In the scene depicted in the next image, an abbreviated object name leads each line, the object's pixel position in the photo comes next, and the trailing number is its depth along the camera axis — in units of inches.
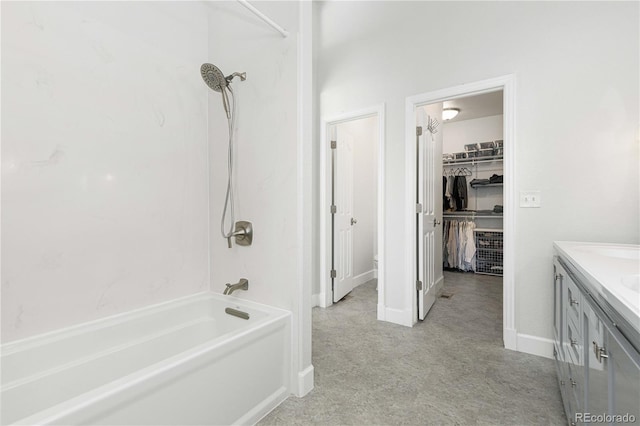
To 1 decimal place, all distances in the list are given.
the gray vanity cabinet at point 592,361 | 29.6
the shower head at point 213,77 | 70.1
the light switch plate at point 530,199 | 87.3
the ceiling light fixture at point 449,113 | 173.9
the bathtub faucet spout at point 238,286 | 76.2
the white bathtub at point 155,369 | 41.6
